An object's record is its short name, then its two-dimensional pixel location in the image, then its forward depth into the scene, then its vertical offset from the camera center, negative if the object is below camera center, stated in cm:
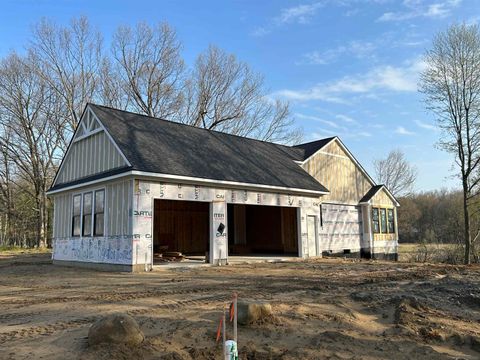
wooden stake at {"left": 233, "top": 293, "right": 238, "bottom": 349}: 464 -97
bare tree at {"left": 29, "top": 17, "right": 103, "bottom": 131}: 3759 +1303
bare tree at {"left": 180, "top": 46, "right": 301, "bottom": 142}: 4178 +1247
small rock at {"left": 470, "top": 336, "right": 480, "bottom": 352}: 620 -180
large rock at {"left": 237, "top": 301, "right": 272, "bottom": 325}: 637 -133
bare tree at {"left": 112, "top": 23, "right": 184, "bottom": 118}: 4031 +1411
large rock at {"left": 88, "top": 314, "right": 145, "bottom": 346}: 525 -133
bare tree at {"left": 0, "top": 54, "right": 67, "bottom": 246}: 3656 +928
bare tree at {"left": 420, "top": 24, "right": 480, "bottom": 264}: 2277 +709
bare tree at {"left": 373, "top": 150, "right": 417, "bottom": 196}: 6144 +708
